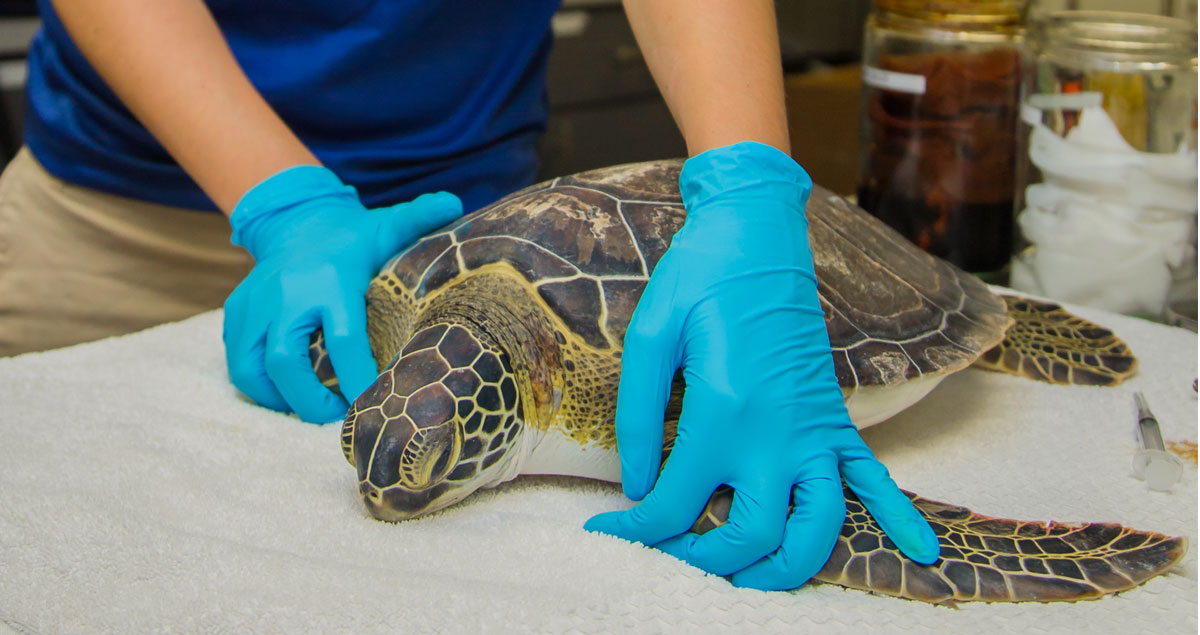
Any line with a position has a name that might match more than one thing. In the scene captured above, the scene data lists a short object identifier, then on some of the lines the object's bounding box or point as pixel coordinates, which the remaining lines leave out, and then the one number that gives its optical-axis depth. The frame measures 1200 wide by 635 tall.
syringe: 0.85
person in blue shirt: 0.75
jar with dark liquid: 1.44
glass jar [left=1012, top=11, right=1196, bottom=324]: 1.27
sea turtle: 0.73
